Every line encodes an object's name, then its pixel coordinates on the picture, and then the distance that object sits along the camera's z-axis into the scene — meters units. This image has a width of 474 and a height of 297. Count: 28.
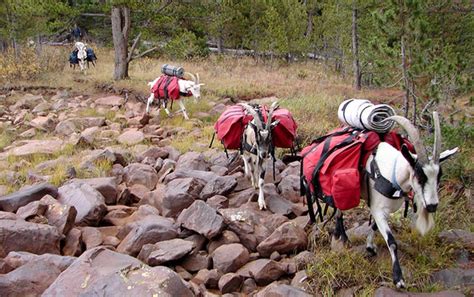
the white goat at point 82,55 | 20.69
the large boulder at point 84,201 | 6.85
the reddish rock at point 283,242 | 5.74
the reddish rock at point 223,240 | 5.96
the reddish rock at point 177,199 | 7.04
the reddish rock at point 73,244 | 6.00
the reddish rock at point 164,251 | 5.52
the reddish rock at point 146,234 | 5.91
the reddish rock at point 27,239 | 5.79
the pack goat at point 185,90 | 12.52
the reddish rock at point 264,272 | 5.27
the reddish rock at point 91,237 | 6.18
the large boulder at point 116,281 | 4.18
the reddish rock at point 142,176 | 8.61
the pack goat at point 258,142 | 6.58
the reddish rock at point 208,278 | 5.31
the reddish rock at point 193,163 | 8.81
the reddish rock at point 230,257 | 5.48
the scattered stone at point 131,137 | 11.14
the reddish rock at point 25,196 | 7.12
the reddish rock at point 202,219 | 6.00
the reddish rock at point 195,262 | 5.66
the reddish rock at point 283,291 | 4.66
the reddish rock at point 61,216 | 6.24
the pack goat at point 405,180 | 3.92
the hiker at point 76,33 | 28.62
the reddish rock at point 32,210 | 6.46
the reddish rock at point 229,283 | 5.15
